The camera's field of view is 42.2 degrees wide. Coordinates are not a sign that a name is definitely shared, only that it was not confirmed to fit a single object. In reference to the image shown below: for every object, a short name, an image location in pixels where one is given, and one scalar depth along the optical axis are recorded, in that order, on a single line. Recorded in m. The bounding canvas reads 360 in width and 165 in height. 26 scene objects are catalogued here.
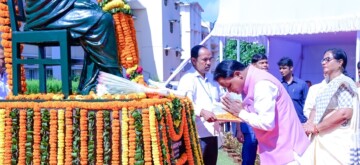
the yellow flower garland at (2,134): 3.13
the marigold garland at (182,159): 3.42
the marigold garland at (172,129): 3.17
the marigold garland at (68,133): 3.03
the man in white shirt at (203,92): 3.92
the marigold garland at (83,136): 3.01
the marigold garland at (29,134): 3.09
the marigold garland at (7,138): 3.13
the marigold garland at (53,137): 3.05
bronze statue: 3.61
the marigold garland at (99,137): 3.00
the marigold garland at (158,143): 2.99
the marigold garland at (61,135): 3.04
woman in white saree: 3.36
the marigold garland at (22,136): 3.11
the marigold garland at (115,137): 2.99
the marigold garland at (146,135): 2.98
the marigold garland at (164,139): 3.05
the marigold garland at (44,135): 3.07
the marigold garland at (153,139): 2.96
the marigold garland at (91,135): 3.02
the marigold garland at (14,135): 3.13
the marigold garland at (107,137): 3.00
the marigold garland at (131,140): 2.98
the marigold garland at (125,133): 2.98
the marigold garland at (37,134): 3.07
